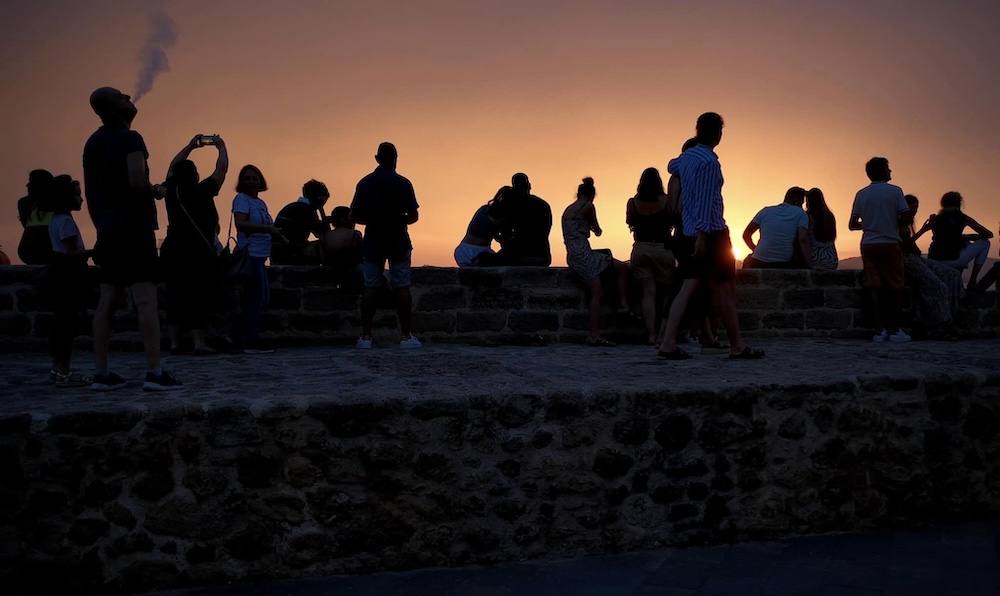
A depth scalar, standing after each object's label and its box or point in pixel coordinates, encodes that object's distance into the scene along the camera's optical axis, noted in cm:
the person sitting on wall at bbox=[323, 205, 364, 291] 811
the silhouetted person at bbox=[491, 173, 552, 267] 871
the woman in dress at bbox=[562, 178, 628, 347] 802
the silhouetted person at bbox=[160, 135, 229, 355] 671
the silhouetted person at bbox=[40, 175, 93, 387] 514
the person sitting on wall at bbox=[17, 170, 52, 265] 786
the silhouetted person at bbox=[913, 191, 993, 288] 1008
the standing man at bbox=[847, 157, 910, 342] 841
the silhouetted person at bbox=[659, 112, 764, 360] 598
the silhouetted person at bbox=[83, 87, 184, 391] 460
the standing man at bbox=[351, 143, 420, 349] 732
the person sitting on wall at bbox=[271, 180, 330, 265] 838
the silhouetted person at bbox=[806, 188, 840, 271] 948
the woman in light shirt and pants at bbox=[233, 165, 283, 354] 716
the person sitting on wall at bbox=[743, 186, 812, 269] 922
